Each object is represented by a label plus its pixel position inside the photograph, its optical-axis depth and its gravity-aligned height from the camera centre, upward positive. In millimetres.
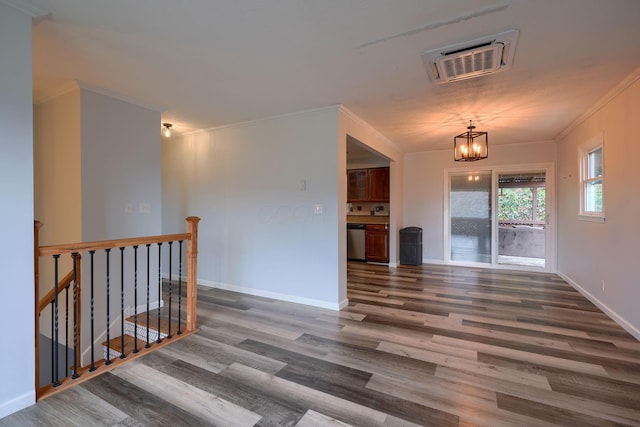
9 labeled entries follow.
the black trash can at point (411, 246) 6227 -784
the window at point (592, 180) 3627 +368
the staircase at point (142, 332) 2971 -1297
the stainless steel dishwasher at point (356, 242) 6746 -752
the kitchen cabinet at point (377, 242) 6449 -729
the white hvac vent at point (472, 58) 2189 +1243
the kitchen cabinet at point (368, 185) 6754 +599
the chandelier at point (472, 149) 4105 +859
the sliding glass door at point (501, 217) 5680 -175
